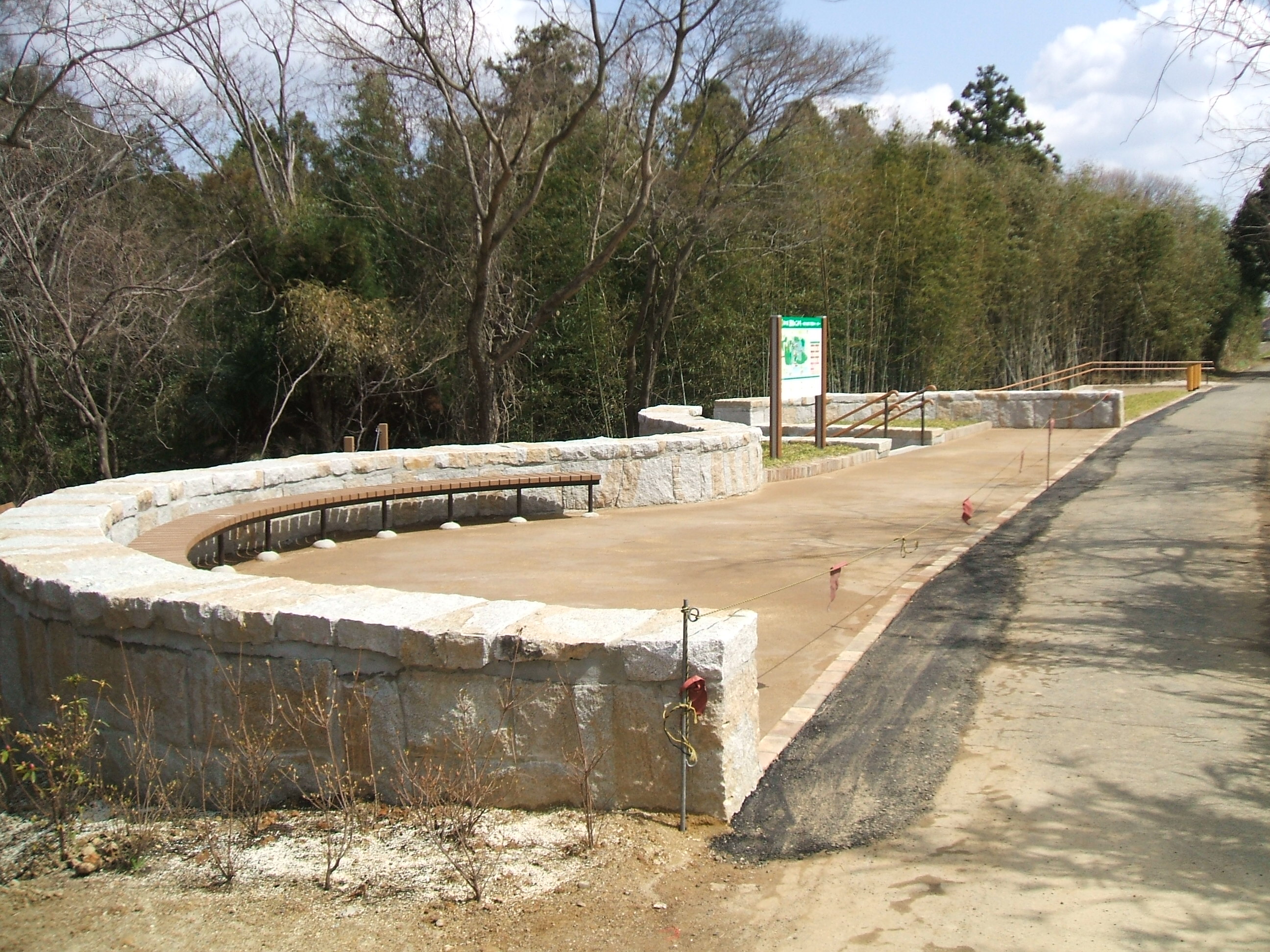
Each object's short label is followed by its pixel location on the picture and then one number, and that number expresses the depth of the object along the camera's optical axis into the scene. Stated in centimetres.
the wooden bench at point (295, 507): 612
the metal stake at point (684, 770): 324
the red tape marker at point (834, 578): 590
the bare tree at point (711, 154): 1831
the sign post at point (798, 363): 1323
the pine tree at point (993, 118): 4506
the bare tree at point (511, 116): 1406
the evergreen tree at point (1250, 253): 2083
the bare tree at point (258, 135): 2022
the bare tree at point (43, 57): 800
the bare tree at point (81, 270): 1519
